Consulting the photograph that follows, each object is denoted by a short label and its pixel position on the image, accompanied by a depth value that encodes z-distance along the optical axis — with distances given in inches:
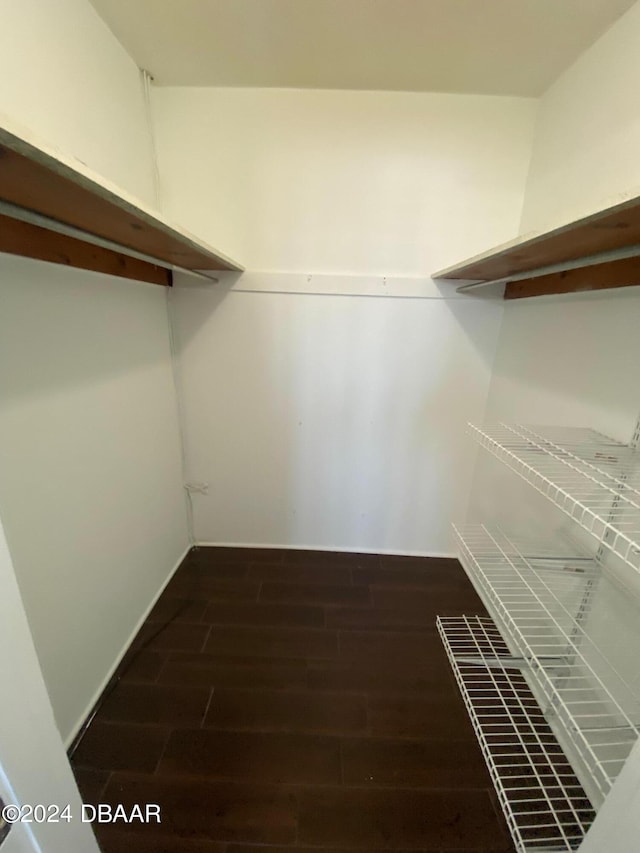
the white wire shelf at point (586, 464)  40.2
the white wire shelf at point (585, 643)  40.7
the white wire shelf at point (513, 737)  42.6
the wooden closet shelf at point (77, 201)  22.3
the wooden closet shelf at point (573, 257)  31.0
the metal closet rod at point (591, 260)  36.1
